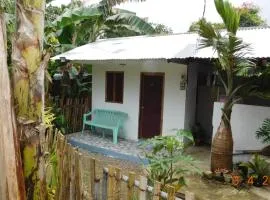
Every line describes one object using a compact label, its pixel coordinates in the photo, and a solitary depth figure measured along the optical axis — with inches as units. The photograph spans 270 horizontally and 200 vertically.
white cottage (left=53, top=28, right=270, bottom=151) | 374.0
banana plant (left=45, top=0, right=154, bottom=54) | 433.7
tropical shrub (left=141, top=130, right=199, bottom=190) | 167.9
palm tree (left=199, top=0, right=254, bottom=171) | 242.1
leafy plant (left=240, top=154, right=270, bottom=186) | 258.2
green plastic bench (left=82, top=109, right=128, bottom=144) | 411.0
